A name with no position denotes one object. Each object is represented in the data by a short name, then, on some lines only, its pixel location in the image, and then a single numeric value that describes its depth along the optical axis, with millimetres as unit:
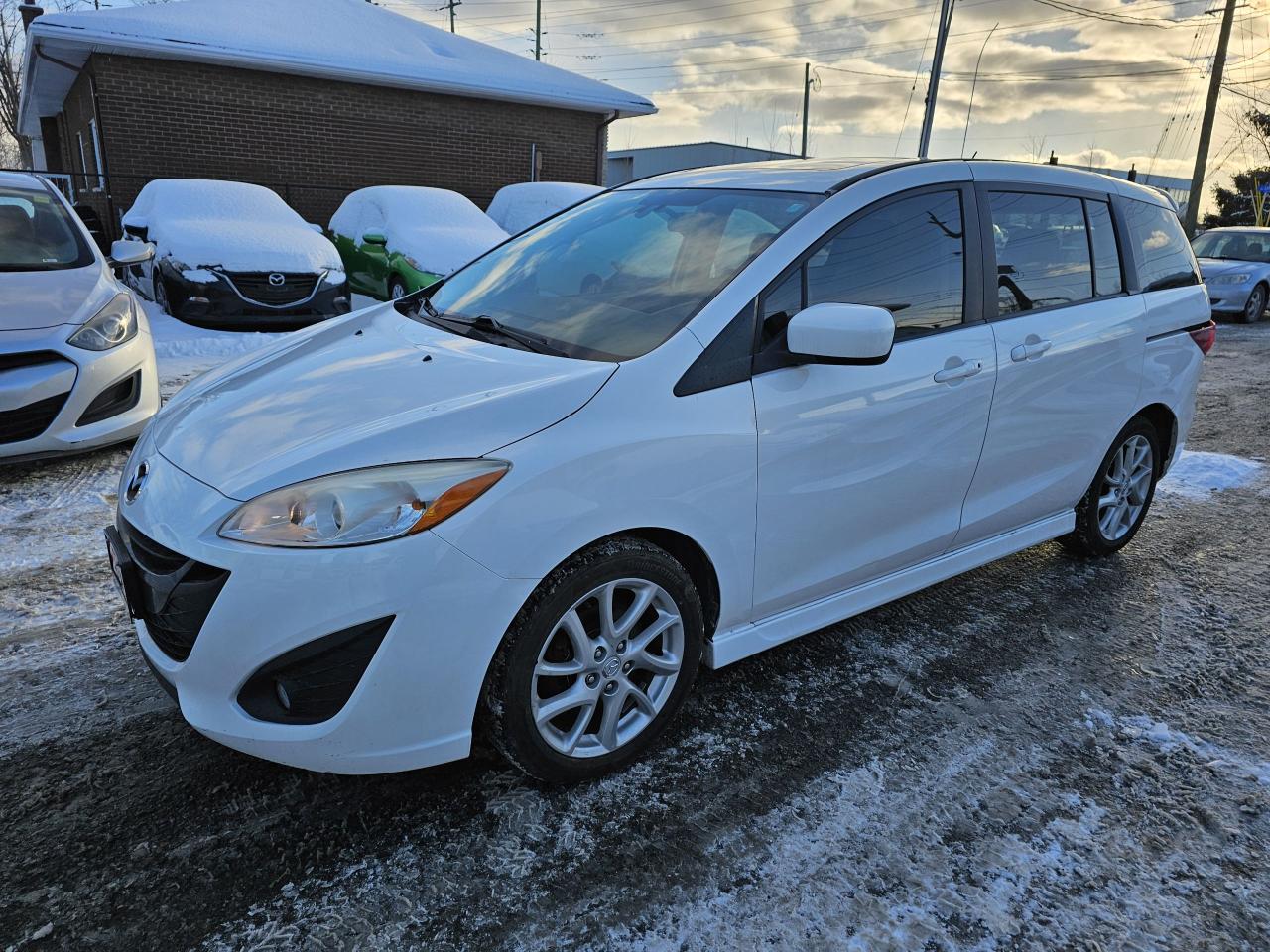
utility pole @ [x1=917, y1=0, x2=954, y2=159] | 19672
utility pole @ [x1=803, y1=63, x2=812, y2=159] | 46344
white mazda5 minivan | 2035
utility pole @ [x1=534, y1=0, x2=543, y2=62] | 43844
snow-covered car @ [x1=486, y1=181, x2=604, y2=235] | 12758
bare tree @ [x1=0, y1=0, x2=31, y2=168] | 36750
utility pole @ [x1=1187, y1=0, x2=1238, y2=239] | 22500
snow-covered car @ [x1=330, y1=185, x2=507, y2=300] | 9953
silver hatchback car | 4414
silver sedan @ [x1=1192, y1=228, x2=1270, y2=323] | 14625
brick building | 13367
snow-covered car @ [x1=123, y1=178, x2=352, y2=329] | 8438
